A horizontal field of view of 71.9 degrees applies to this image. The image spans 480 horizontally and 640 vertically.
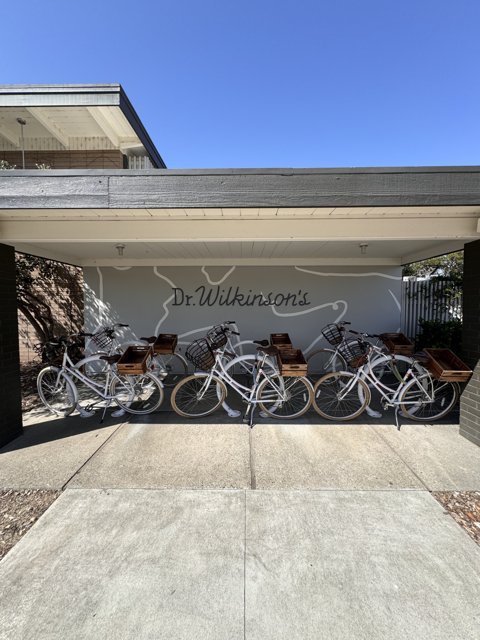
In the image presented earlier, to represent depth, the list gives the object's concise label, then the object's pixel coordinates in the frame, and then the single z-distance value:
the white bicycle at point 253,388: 4.16
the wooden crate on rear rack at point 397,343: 4.96
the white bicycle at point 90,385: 4.36
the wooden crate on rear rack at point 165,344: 5.27
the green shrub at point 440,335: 5.92
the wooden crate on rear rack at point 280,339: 5.67
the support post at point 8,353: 3.52
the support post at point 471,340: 3.54
